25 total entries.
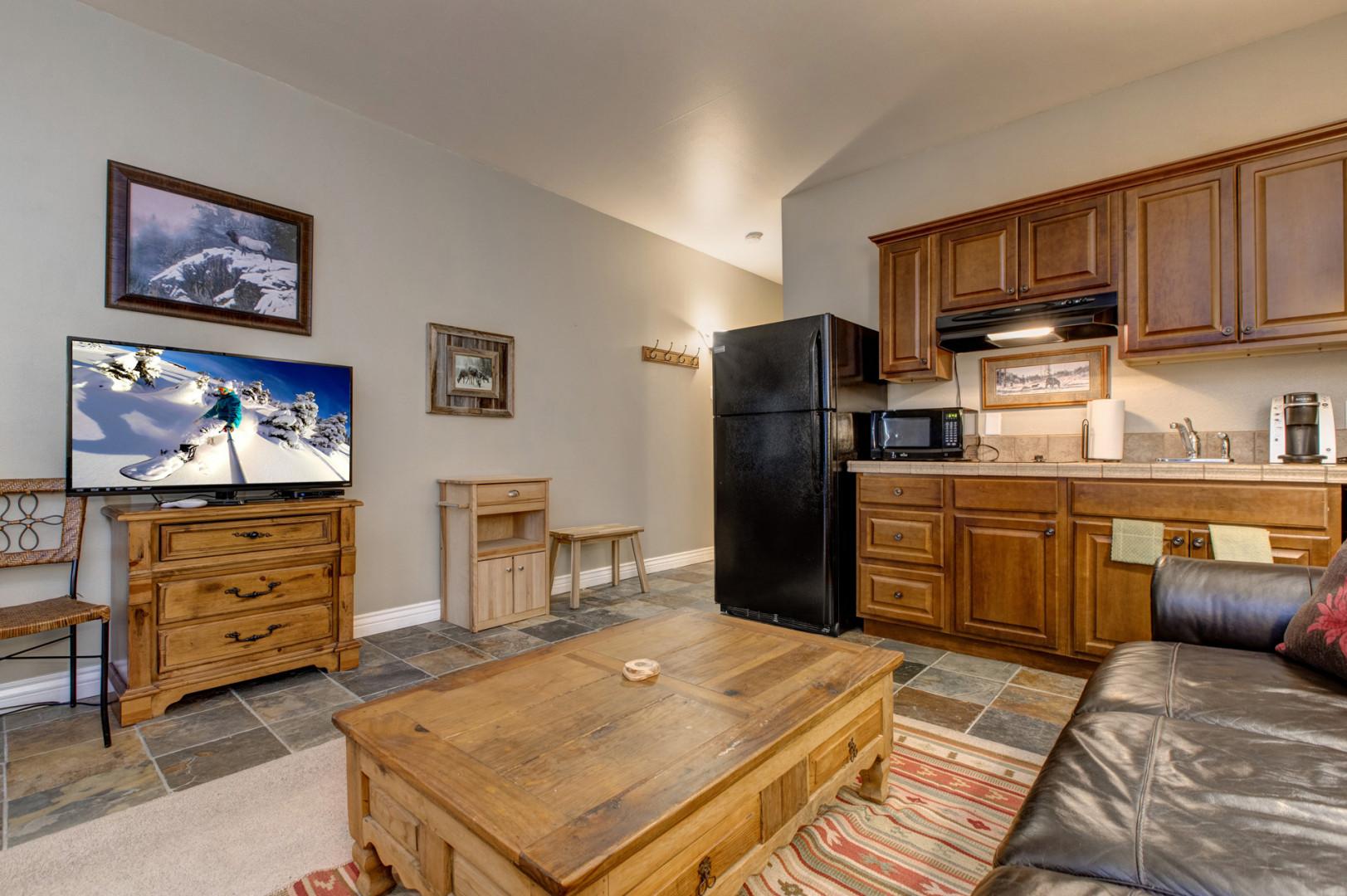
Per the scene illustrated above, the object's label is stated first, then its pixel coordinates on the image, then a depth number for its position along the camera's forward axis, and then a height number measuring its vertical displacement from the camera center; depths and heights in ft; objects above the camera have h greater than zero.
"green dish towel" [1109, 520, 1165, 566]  8.16 -1.18
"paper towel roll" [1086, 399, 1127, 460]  9.65 +0.42
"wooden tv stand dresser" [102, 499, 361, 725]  7.65 -1.94
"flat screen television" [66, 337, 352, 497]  7.92 +0.44
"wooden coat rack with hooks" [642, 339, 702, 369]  16.84 +2.75
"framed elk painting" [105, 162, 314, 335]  8.75 +3.07
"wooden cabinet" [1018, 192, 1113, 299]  9.31 +3.23
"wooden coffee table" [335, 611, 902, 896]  3.16 -1.87
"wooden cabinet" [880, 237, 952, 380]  11.02 +2.52
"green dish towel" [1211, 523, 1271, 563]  7.47 -1.10
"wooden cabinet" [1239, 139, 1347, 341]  7.80 +2.75
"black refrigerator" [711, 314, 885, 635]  10.96 -0.17
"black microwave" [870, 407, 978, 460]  10.86 +0.37
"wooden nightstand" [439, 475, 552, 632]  11.61 -2.08
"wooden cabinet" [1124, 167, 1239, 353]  8.41 +2.73
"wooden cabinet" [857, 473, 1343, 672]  7.61 -1.47
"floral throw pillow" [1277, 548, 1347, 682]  4.52 -1.33
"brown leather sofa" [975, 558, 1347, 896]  2.61 -1.75
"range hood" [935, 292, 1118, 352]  9.42 +2.12
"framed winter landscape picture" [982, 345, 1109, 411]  10.32 +1.34
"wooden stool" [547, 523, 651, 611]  13.21 -1.95
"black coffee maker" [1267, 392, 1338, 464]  8.23 +0.34
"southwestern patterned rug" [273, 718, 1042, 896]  4.65 -3.21
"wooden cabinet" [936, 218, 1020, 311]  10.14 +3.22
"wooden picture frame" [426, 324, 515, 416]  12.34 +1.74
